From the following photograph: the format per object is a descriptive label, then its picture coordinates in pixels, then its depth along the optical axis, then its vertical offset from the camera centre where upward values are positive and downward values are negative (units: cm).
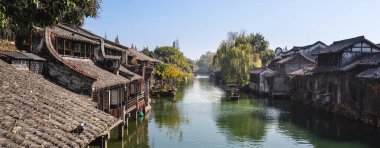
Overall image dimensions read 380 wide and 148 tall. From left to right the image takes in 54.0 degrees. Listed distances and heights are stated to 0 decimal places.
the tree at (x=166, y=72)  7296 +177
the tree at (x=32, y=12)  1087 +214
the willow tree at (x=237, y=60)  8038 +460
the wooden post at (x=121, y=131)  2780 -379
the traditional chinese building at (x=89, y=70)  2302 +72
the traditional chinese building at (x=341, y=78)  3900 +27
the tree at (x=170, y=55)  12988 +945
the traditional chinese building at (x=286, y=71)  6525 +163
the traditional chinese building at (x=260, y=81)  7019 -14
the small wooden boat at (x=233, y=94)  5898 -221
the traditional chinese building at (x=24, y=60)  1983 +116
